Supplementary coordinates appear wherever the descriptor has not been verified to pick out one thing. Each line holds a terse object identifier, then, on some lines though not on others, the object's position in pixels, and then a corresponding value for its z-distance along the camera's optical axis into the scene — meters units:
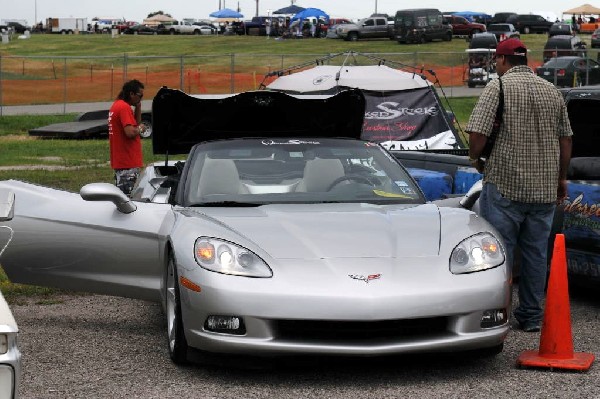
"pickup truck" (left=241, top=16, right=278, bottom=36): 94.38
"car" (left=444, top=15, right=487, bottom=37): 78.94
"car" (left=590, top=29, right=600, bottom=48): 67.94
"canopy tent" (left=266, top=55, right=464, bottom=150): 18.62
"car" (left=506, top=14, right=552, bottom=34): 85.19
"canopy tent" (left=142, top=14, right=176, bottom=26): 113.31
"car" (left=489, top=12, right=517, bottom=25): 89.81
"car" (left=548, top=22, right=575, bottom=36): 74.88
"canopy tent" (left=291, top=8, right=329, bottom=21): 90.12
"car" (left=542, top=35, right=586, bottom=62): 58.47
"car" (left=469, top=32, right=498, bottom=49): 59.09
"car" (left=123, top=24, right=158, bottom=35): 108.19
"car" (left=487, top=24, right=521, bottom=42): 74.81
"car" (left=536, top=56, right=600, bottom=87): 41.16
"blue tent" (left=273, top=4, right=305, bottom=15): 100.25
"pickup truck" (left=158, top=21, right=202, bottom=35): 107.38
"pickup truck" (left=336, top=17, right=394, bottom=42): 78.38
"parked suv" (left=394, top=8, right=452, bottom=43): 71.56
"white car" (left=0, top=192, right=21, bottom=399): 4.59
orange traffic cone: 6.79
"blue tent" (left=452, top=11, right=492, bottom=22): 95.02
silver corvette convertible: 6.34
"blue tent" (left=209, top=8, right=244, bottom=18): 112.44
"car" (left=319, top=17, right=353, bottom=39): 84.56
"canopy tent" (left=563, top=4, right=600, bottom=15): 95.38
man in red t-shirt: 12.27
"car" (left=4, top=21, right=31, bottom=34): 126.17
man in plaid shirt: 7.63
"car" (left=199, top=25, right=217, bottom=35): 106.88
